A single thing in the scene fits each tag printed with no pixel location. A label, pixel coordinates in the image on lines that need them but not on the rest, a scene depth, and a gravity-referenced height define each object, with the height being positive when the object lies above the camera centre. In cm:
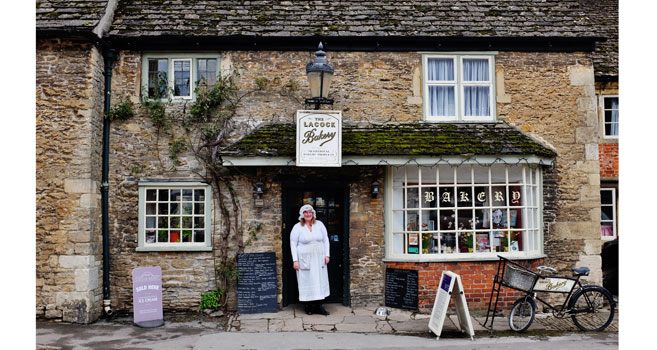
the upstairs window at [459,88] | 962 +208
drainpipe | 897 +21
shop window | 914 -39
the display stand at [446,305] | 743 -180
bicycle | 779 -175
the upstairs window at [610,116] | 1273 +200
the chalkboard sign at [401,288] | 894 -183
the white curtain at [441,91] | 965 +202
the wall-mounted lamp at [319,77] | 857 +207
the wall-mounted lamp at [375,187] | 911 +9
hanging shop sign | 848 +93
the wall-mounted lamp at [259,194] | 901 -4
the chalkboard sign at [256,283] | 893 -171
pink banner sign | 834 -182
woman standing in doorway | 869 -118
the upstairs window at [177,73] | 941 +235
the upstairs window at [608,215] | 1303 -68
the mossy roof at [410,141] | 869 +95
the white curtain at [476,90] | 968 +203
